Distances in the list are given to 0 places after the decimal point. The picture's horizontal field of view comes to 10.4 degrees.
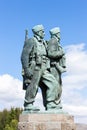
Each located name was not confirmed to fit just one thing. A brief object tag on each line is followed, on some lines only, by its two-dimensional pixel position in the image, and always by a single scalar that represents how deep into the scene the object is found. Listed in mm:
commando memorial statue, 15320
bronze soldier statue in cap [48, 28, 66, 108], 15719
